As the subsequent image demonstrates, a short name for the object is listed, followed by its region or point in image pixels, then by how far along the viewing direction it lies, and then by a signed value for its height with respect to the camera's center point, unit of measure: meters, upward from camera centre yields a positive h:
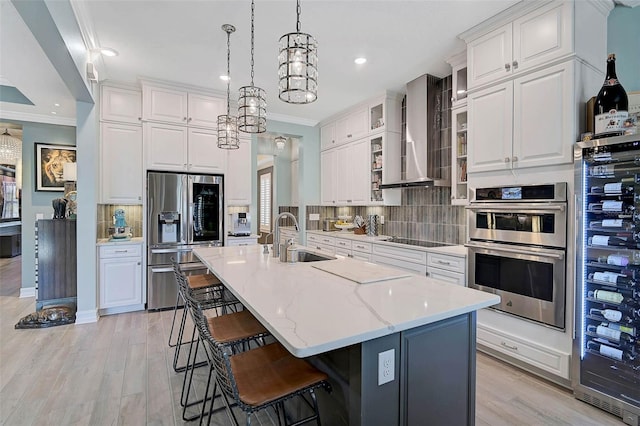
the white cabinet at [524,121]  2.30 +0.70
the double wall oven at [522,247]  2.32 -0.29
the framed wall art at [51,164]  4.83 +0.68
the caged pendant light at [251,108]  2.48 +0.79
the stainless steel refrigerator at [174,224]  4.05 -0.19
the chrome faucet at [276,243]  2.73 -0.28
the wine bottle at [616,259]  2.02 -0.30
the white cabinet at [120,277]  3.84 -0.82
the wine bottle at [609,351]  2.02 -0.90
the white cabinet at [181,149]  4.05 +0.79
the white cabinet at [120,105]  3.98 +1.32
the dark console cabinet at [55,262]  3.91 -0.65
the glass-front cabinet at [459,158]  3.26 +0.54
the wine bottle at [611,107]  2.05 +0.68
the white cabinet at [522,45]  2.30 +1.31
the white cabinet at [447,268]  2.99 -0.55
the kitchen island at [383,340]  1.18 -0.51
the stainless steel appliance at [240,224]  4.69 -0.20
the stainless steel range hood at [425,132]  3.80 +0.94
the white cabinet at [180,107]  4.02 +1.34
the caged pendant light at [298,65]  1.66 +0.76
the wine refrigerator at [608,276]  1.99 -0.42
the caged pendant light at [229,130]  3.06 +0.77
